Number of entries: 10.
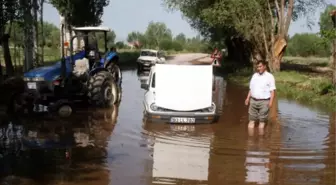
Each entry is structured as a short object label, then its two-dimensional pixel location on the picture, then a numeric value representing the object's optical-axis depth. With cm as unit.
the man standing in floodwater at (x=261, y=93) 1181
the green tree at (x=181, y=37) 15088
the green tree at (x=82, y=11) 3397
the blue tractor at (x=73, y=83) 1388
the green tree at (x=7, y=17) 2092
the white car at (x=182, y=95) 1284
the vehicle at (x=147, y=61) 4053
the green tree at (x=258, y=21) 2845
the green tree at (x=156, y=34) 10506
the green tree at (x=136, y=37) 10689
